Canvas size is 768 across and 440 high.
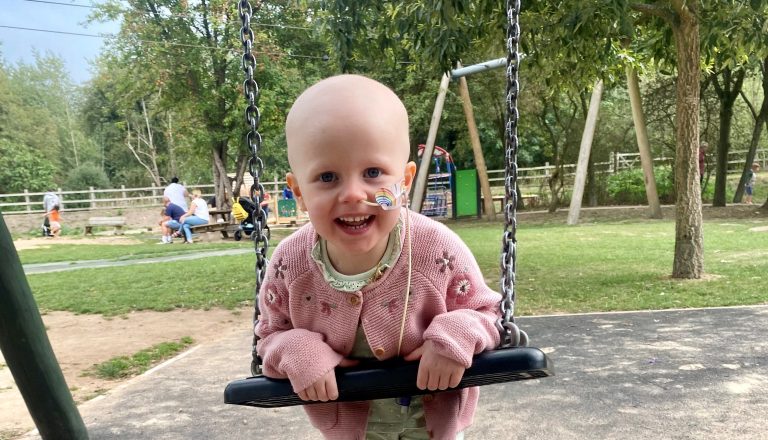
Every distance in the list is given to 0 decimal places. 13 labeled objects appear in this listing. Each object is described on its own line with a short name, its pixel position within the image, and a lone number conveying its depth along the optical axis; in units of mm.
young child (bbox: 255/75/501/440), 1197
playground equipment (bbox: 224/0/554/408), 1282
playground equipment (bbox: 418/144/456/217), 20250
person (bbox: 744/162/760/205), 17289
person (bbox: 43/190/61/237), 18984
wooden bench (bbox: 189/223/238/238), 14203
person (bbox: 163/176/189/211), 14275
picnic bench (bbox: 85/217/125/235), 18262
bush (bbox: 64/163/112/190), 40125
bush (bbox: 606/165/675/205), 18922
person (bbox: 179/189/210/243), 14125
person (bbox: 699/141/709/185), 16516
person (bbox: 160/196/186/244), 14406
